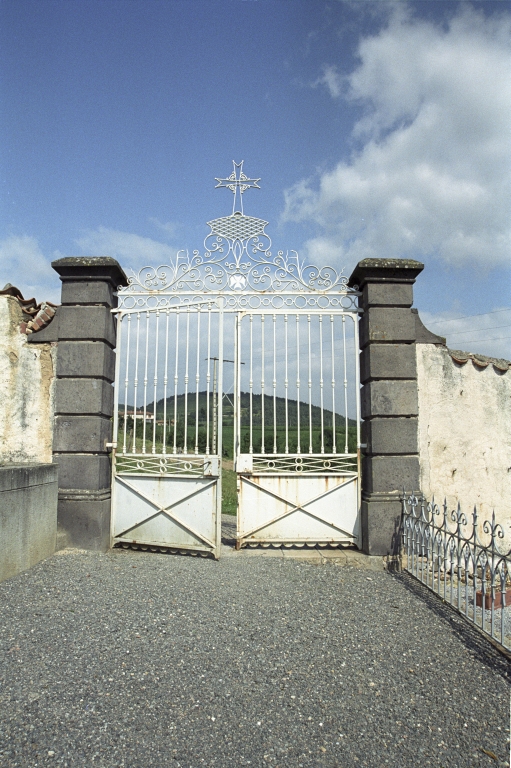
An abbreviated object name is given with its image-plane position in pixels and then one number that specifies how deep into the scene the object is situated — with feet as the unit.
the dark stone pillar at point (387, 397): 19.69
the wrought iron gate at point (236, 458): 20.29
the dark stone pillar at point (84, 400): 20.06
